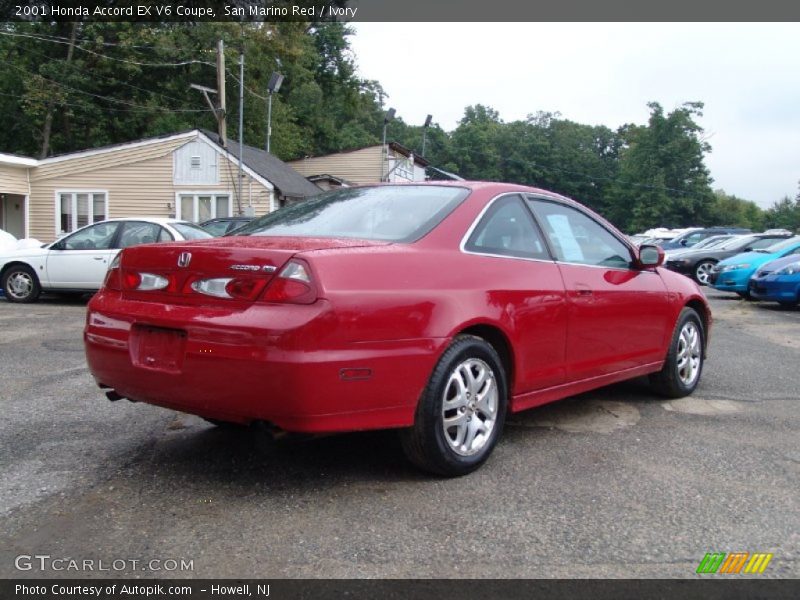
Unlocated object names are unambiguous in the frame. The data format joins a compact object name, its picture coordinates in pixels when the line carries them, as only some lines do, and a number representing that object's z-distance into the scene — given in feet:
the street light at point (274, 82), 93.81
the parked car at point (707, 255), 63.82
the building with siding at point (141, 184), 79.92
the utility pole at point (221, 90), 81.66
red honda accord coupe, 10.43
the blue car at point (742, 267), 48.26
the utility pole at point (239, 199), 76.45
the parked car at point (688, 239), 87.97
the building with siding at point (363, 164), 133.08
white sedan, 37.63
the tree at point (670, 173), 223.71
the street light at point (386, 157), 121.80
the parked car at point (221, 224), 48.14
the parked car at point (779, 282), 41.81
